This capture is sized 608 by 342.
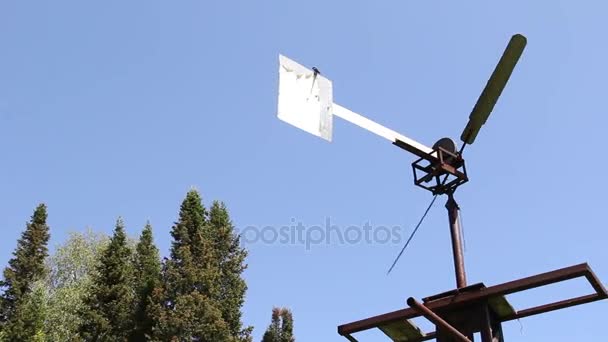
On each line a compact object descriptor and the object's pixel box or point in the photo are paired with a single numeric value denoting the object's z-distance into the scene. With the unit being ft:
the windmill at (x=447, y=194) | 19.27
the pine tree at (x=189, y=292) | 81.61
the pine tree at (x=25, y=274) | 93.28
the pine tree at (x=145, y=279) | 91.09
